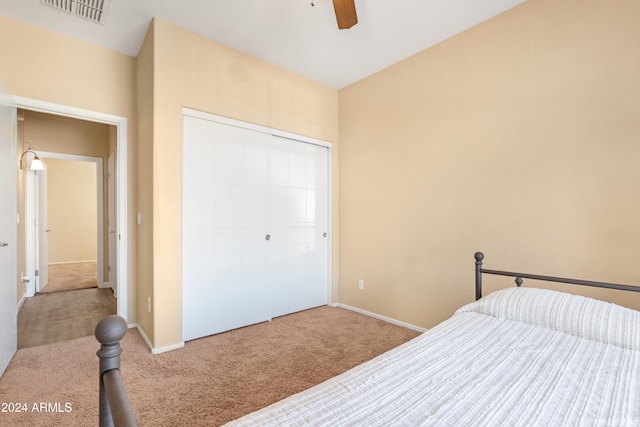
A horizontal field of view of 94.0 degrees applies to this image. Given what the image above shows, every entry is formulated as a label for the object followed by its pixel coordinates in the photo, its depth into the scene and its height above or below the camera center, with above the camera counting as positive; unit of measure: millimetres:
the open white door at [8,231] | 2064 -138
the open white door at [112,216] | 4254 -66
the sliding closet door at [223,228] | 2674 -158
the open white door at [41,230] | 4406 -278
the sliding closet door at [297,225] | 3318 -158
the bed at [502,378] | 837 -578
